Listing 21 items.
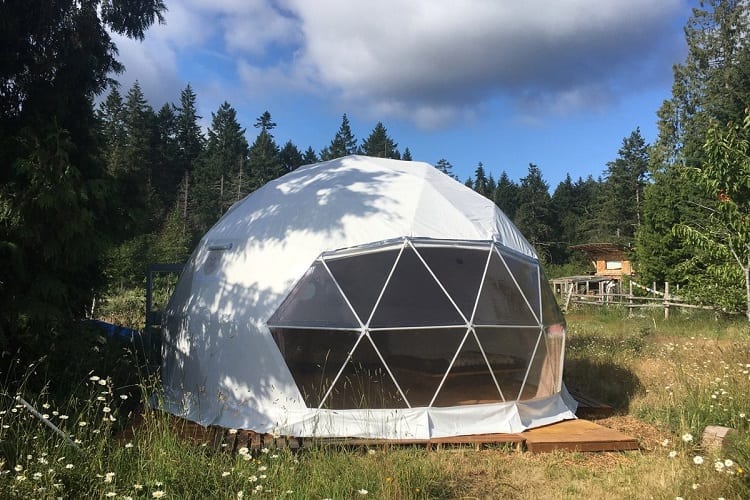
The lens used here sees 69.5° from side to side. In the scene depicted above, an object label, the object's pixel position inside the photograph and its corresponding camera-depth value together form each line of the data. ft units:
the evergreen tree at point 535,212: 166.30
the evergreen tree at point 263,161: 141.69
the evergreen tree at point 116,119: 132.45
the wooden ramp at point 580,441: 19.43
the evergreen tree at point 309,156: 190.74
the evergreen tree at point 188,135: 167.73
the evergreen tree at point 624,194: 148.56
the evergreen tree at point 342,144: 179.01
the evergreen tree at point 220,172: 136.36
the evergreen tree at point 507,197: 207.46
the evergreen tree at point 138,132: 131.85
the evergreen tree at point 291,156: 183.15
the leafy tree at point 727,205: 30.60
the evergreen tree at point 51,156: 17.94
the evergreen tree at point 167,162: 148.15
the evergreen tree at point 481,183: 223.10
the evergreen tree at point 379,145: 183.32
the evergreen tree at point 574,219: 163.12
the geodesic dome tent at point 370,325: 20.15
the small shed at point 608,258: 116.67
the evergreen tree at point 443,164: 210.38
